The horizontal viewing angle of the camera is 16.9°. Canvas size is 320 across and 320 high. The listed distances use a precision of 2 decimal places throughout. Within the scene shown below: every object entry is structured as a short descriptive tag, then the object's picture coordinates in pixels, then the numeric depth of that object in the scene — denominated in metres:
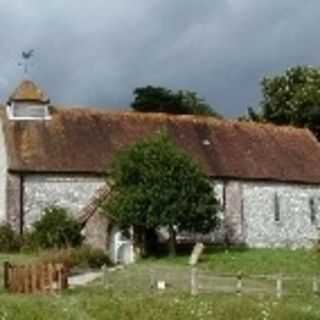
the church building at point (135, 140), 61.59
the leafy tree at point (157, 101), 93.81
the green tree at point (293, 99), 85.44
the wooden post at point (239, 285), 38.34
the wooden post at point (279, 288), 37.79
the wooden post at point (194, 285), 38.35
